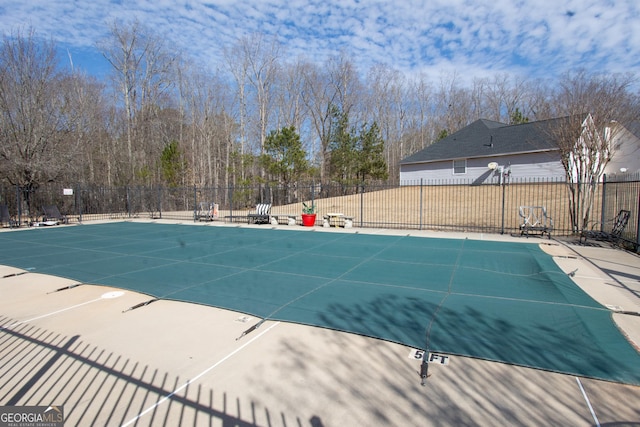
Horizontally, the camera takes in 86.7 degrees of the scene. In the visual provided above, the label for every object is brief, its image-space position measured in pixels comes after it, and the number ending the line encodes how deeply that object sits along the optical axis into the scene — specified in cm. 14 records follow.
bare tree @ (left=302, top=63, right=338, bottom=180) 3666
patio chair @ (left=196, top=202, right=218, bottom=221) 1867
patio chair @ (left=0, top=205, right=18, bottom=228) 1605
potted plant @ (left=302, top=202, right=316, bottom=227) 1515
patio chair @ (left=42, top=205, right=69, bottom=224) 1694
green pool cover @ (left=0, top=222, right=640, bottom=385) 372
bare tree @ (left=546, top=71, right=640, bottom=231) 1080
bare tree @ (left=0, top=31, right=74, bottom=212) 1797
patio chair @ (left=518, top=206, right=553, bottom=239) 1133
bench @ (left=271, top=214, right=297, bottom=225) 1588
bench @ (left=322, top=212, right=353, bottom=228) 1494
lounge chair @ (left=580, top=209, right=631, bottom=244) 975
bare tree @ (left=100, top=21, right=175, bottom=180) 2972
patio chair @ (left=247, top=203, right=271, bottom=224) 1651
